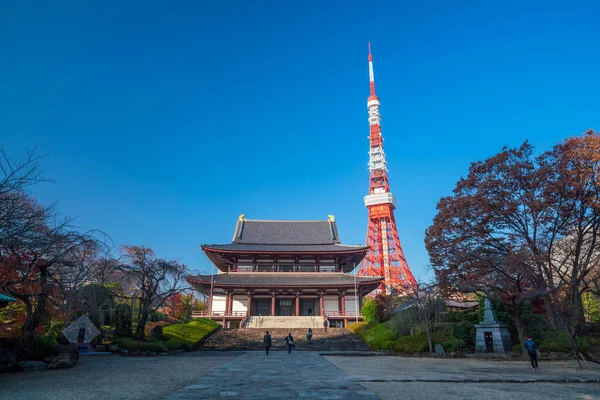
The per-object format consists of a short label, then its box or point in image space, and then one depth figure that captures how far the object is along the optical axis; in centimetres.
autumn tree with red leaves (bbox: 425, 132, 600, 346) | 1695
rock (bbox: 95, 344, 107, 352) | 1921
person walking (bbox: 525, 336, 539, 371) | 1288
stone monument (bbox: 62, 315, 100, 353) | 1691
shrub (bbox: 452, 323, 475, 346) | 2053
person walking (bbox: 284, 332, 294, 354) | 1943
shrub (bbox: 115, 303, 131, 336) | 2100
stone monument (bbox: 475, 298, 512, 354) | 1928
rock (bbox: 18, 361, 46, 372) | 1149
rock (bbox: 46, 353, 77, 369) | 1206
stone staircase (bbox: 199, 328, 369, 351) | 2500
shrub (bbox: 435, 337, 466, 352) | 1988
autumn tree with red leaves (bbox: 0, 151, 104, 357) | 868
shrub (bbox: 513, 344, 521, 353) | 1881
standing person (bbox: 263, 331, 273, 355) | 1798
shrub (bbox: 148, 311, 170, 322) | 3307
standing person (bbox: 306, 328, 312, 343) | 2624
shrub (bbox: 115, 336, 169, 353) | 1923
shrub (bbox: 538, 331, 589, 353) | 1747
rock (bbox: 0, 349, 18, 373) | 1070
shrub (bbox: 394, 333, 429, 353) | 2053
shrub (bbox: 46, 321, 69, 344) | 1746
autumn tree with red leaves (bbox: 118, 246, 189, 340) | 2022
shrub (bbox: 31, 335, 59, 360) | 1348
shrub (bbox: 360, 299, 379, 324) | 3007
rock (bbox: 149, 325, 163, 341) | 2216
